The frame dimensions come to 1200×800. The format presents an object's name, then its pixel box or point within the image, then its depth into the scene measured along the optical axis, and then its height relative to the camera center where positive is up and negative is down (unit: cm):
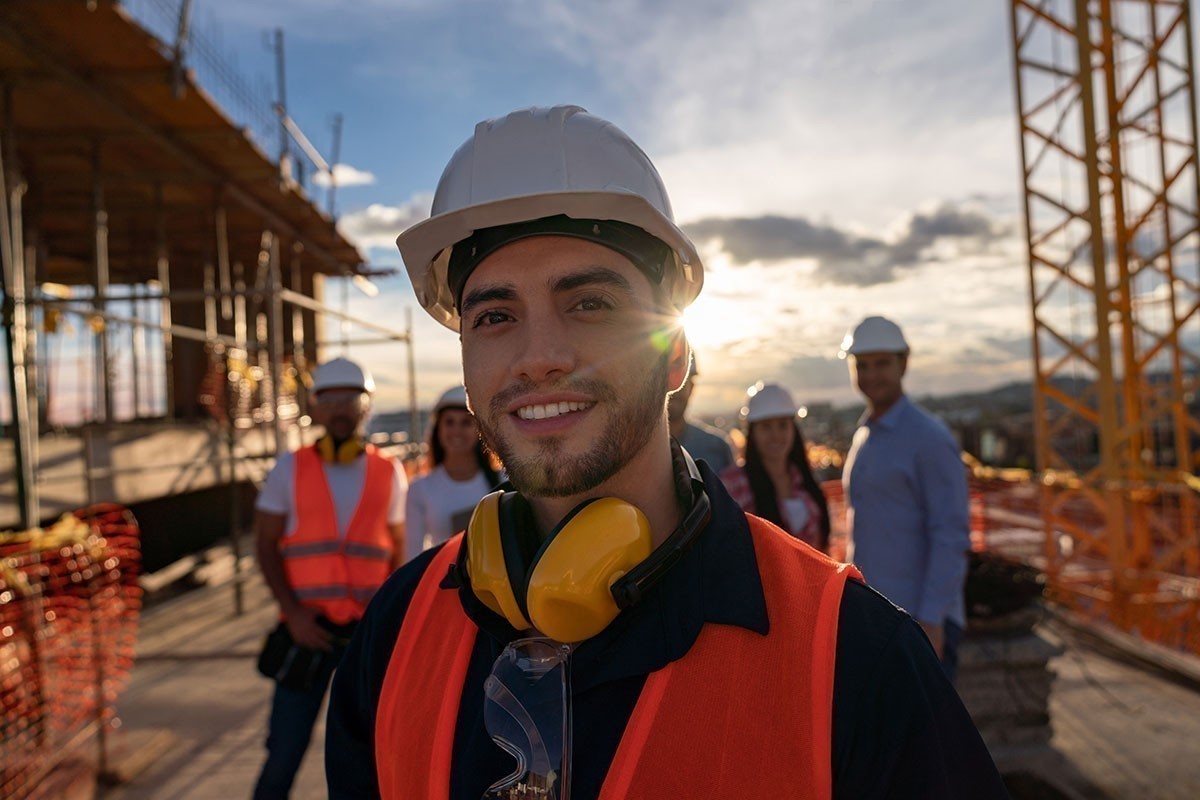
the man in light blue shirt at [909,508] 370 -55
